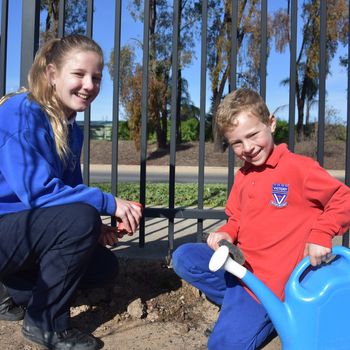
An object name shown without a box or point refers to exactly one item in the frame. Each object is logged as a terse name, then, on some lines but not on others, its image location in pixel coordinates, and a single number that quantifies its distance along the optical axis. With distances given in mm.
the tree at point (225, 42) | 14836
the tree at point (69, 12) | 14547
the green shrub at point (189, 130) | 24688
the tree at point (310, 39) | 16828
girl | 1911
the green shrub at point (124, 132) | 24538
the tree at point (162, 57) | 17969
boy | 1915
